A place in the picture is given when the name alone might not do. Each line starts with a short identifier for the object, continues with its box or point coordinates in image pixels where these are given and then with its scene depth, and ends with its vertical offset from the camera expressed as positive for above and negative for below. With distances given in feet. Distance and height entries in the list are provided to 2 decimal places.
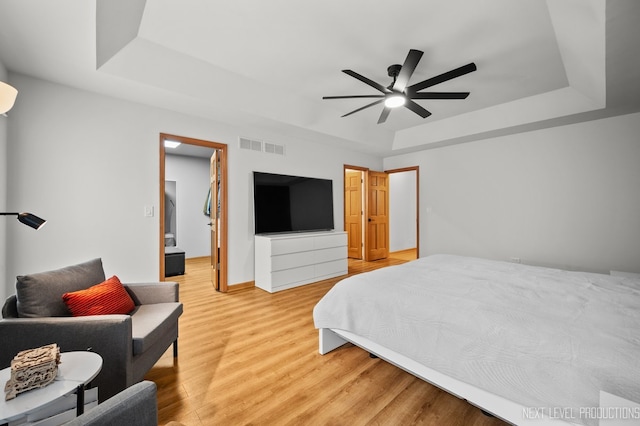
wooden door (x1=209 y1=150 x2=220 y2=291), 13.10 -0.19
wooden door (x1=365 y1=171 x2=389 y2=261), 20.10 -0.28
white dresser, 12.84 -2.38
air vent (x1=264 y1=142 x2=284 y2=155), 14.10 +3.54
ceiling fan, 7.66 +4.09
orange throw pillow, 5.34 -1.81
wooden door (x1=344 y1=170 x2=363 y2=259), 20.49 +0.13
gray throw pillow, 4.88 -1.47
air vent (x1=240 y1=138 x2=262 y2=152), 13.29 +3.55
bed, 3.54 -2.11
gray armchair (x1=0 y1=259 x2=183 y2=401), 4.50 -2.15
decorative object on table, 3.22 -1.96
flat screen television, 13.67 +0.57
